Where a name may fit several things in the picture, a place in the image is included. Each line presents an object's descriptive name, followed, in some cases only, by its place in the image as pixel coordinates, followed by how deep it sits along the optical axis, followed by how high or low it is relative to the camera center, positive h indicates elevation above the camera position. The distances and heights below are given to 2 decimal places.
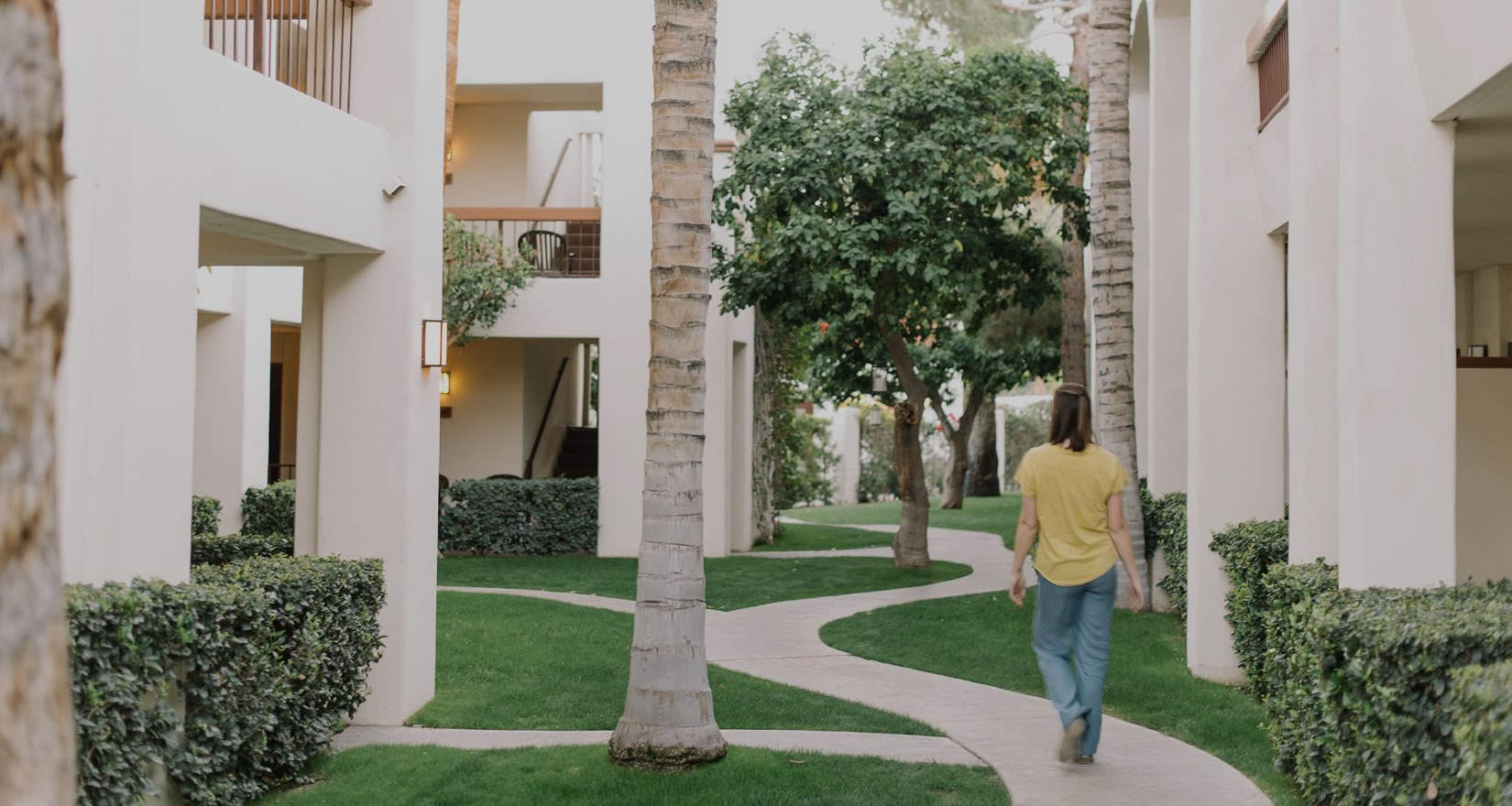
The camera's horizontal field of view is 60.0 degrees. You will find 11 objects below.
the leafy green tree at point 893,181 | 14.14 +2.82
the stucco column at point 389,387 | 7.61 +0.25
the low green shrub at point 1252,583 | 7.66 -0.87
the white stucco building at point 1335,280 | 5.10 +0.88
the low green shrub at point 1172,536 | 10.82 -0.86
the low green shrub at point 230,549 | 8.32 -0.76
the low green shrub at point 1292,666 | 5.42 -1.03
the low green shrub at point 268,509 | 15.84 -0.99
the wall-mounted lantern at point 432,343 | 7.79 +0.52
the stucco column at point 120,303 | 5.12 +0.51
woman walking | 6.25 -0.58
